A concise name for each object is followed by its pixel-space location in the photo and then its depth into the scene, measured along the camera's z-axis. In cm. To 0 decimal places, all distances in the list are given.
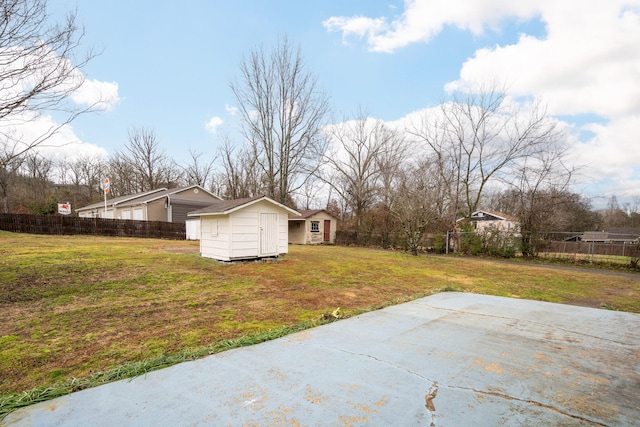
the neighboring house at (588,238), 1186
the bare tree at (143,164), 3028
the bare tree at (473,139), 1633
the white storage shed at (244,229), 980
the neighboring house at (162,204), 2180
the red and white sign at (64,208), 2308
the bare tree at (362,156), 2458
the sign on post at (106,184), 1875
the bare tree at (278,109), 2089
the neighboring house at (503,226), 1449
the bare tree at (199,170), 3234
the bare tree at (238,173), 2795
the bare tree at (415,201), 1464
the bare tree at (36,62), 393
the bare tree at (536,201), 1398
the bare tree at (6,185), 2536
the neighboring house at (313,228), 2183
